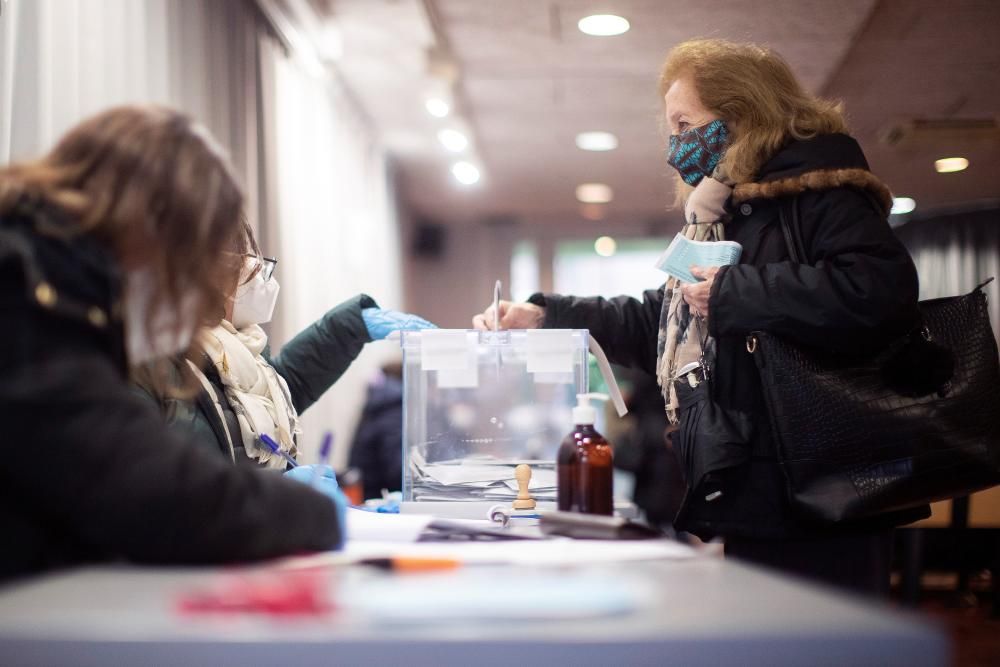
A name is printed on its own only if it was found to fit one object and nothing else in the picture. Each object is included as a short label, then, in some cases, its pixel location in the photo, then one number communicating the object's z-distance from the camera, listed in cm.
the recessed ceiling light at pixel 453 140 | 551
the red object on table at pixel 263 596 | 72
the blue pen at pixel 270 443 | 179
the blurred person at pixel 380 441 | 492
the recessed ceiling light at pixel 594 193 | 723
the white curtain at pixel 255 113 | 204
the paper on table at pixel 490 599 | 70
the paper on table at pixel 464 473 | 198
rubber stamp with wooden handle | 173
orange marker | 90
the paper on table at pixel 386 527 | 120
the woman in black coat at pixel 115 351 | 83
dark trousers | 154
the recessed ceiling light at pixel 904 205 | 619
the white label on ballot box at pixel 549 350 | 190
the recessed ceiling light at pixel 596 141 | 570
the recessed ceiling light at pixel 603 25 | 383
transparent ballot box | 191
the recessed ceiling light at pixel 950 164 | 532
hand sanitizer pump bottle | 128
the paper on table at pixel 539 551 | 98
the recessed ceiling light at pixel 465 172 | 637
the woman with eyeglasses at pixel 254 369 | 164
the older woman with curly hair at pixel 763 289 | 147
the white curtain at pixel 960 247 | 611
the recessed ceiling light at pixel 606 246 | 888
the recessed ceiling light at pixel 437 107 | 479
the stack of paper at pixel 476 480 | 192
